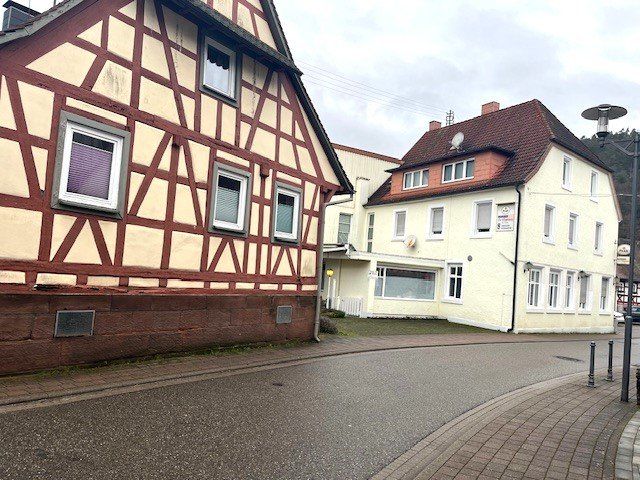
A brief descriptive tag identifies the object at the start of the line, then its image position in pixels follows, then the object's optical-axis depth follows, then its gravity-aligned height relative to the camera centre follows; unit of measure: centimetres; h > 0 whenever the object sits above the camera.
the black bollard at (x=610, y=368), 1084 -158
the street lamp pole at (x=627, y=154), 859 +243
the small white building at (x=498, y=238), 2255 +235
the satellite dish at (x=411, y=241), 2708 +197
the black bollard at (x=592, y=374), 995 -157
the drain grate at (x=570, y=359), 1407 -188
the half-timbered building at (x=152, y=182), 746 +138
